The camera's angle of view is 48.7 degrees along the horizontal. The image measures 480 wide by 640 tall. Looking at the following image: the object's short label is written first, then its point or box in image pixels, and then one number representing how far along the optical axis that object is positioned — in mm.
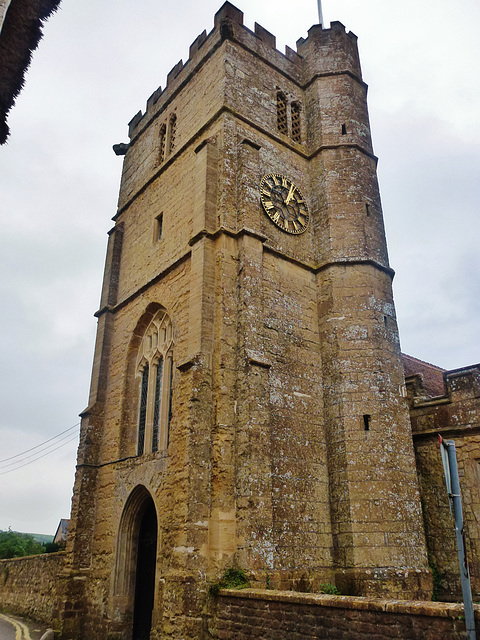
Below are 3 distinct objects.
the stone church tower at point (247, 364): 10570
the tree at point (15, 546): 33831
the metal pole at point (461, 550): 4871
